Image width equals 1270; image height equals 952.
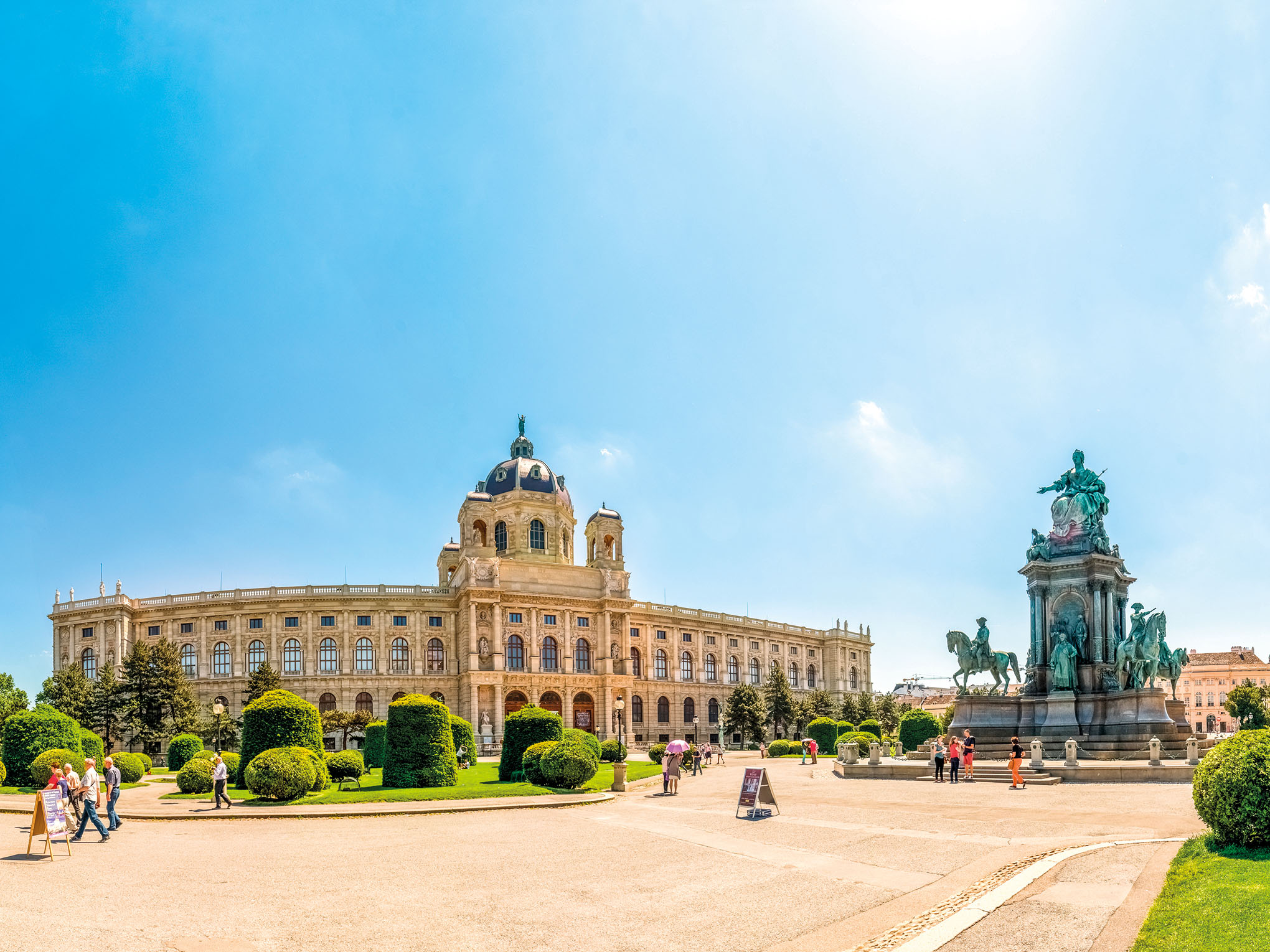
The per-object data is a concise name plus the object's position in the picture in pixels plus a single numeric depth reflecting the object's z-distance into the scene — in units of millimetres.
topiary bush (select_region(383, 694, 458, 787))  31859
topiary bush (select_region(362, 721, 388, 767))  41781
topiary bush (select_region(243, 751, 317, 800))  27766
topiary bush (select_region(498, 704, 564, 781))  35469
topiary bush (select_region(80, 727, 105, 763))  34281
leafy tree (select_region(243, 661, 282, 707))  73812
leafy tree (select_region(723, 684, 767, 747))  82750
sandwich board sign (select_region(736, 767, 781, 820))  23750
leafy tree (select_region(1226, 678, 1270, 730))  70938
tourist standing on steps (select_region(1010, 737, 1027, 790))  29266
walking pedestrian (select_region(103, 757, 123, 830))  22219
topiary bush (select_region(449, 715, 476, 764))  47322
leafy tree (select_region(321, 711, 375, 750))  77312
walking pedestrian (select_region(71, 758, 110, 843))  19892
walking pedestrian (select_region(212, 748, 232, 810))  27359
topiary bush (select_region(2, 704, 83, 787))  32094
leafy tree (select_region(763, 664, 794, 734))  88312
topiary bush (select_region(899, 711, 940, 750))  51688
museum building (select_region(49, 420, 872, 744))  85812
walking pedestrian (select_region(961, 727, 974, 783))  32406
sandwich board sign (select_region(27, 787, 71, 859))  17125
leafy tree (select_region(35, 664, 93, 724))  69375
